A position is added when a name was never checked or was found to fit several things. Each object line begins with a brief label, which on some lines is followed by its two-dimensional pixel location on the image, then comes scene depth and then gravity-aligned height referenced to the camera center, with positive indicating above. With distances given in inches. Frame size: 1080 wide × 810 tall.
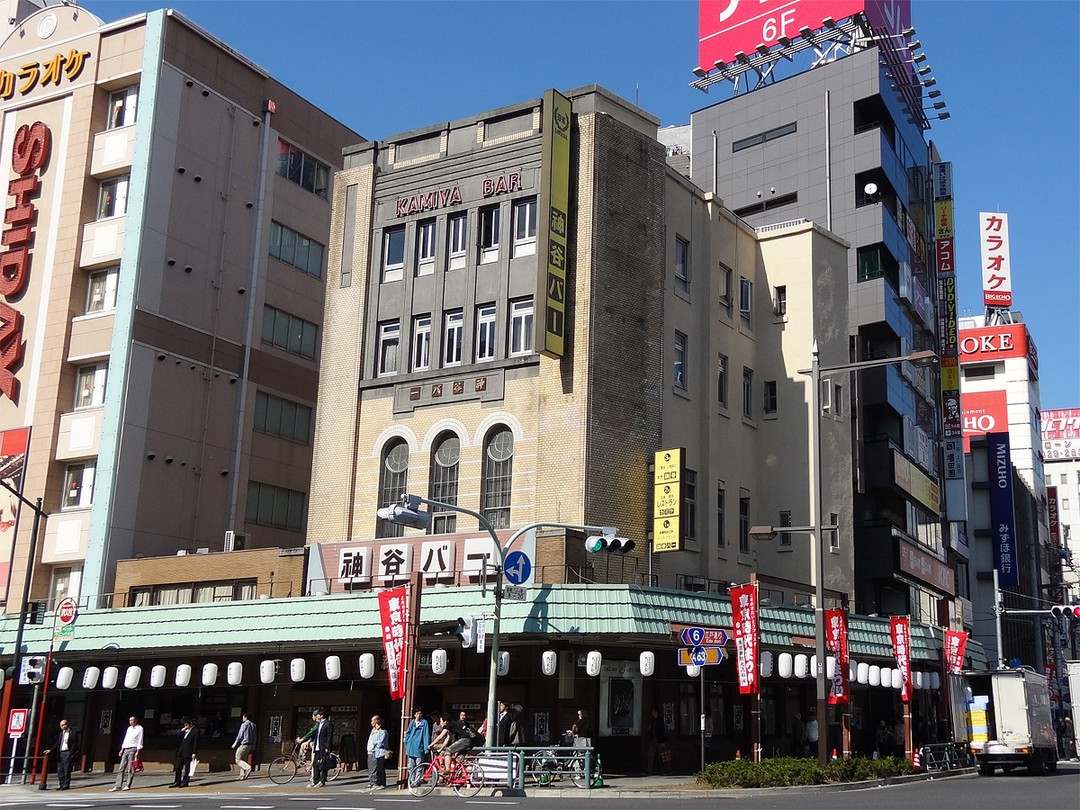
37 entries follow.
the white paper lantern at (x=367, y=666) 1277.1 +30.8
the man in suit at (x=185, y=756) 1291.8 -70.6
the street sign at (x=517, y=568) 1194.6 +129.8
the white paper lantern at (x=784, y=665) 1368.1 +47.4
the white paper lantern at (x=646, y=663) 1227.9 +40.6
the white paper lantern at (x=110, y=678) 1480.1 +12.3
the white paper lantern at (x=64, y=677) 1509.6 +11.8
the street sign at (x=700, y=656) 1104.8 +44.6
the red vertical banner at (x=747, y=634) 1256.8 +75.1
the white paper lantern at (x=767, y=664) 1341.0 +47.4
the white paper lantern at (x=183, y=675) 1414.9 +17.5
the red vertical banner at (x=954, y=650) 1715.1 +87.8
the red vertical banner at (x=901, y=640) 1541.6 +89.6
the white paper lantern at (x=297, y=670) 1326.3 +25.5
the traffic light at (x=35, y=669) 1320.1 +18.1
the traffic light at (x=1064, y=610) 2046.0 +181.6
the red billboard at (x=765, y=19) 2342.5 +1380.7
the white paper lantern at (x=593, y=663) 1218.0 +38.8
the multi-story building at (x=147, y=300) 1764.3 +611.9
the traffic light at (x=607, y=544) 1087.6 +142.0
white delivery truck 1400.1 -16.0
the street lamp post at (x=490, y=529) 1095.6 +158.9
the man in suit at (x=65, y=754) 1284.4 -72.3
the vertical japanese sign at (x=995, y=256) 3481.8 +1314.0
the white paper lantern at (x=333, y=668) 1311.5 +28.5
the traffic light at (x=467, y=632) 1148.5 +62.9
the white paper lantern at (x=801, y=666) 1381.6 +47.2
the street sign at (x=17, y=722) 1307.8 -39.6
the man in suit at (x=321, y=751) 1203.9 -56.8
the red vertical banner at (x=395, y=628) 1198.3 +67.7
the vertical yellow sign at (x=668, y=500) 1387.8 +235.7
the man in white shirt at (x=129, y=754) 1282.0 -69.7
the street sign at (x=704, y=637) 1126.4 +63.5
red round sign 1360.6 +85.0
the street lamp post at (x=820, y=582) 1119.0 +118.6
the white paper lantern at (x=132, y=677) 1455.5 +13.7
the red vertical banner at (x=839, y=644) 1390.3 +74.0
